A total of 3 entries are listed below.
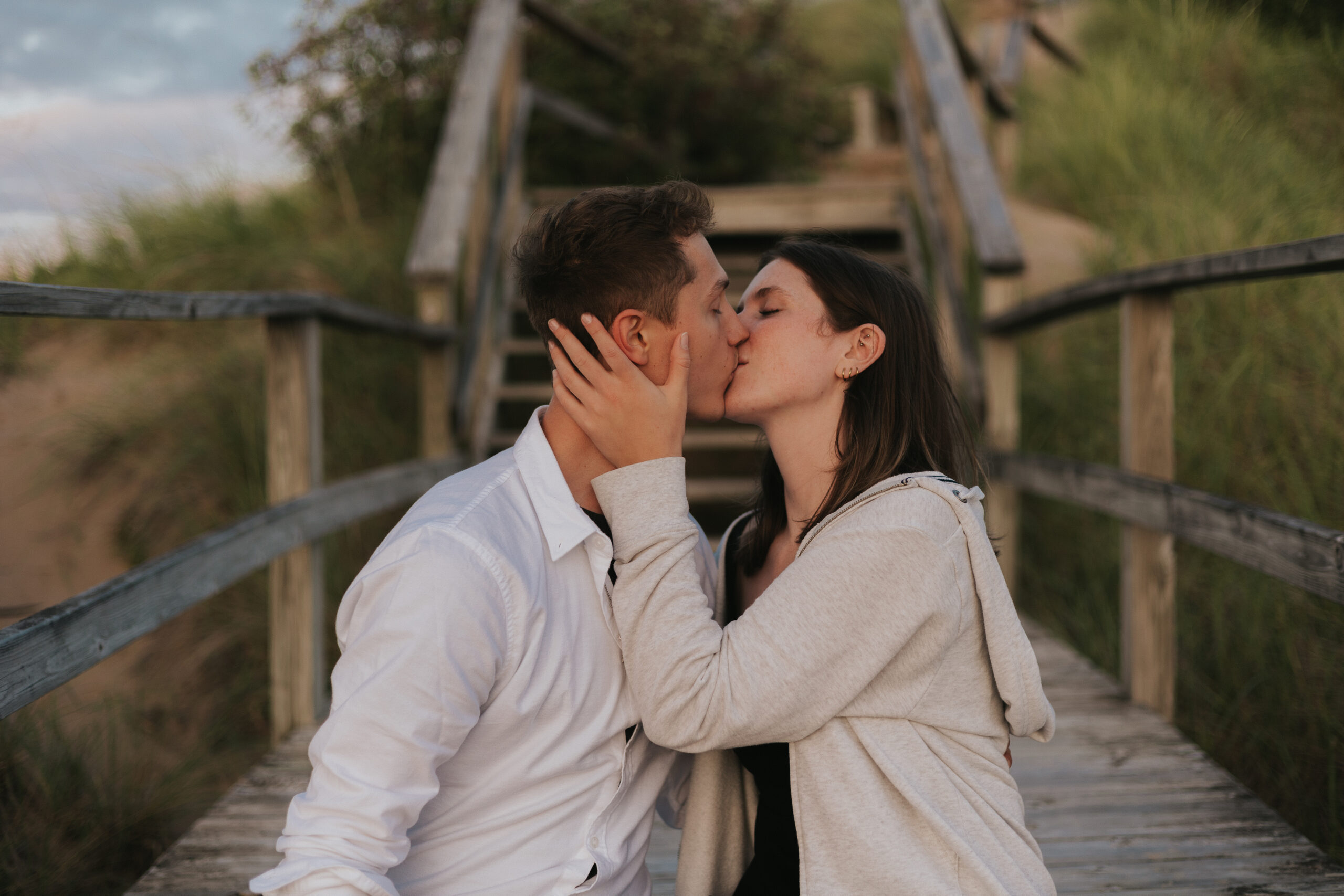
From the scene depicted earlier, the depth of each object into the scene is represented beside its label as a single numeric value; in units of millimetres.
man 1246
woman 1449
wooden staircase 4770
